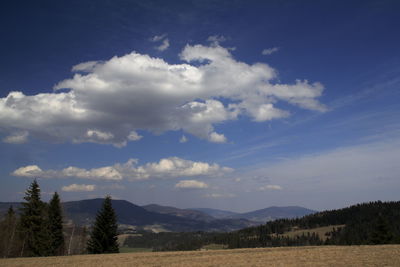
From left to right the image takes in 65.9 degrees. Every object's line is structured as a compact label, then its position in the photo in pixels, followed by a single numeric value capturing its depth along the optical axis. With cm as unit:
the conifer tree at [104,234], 5309
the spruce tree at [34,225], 5078
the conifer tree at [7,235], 5453
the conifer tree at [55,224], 5372
